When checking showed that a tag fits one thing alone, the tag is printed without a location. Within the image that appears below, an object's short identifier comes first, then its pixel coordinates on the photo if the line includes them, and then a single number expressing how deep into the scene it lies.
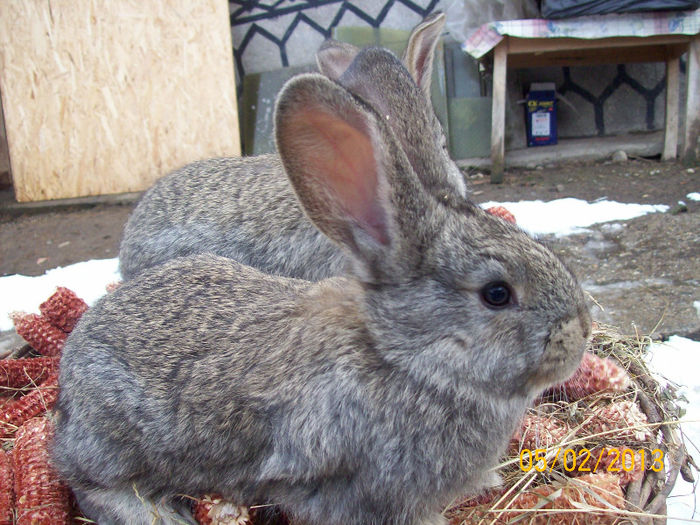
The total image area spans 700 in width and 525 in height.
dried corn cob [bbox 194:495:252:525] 0.45
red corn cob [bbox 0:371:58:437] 0.61
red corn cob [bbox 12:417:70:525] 0.50
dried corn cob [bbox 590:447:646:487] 0.50
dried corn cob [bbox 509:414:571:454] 0.53
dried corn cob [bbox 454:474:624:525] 0.46
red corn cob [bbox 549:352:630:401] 0.57
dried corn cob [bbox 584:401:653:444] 0.53
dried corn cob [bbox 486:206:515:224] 0.72
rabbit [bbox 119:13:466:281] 0.74
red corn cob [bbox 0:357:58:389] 0.67
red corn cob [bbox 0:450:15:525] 0.51
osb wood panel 1.65
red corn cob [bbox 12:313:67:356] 0.71
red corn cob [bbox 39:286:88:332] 0.72
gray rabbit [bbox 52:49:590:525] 0.39
